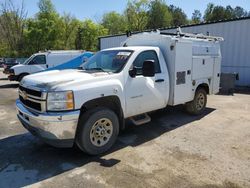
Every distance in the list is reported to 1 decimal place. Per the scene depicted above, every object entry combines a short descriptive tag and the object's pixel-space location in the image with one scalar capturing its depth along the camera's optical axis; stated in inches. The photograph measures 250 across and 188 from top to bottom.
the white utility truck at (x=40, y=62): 444.4
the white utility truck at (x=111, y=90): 127.2
